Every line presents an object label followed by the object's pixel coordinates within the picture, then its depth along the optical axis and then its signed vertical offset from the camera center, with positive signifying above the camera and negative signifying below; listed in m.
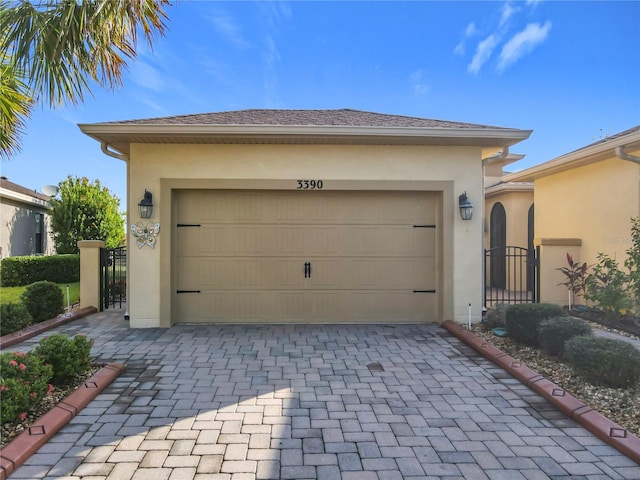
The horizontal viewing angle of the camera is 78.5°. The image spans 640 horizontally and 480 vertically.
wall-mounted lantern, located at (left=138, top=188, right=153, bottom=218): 6.50 +0.62
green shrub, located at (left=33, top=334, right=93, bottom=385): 3.92 -1.13
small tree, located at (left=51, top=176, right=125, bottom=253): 13.36 +1.01
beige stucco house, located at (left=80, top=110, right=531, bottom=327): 6.64 +0.29
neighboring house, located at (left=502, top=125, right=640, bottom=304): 7.20 +0.80
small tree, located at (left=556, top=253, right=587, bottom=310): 7.77 -0.71
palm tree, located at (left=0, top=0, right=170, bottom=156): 4.22 +2.28
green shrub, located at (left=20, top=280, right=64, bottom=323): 6.85 -1.00
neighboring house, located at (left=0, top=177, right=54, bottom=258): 13.96 +0.90
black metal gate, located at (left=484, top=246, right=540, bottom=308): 10.06 -0.91
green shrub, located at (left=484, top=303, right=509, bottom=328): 6.20 -1.21
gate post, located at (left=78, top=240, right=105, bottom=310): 7.82 -0.60
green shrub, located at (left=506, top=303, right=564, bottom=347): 5.30 -1.06
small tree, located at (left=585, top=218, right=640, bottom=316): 6.32 -0.75
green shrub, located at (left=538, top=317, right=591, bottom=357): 4.73 -1.10
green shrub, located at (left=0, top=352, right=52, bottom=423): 3.04 -1.16
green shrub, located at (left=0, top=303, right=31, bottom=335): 5.95 -1.14
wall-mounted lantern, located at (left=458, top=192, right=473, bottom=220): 6.70 +0.60
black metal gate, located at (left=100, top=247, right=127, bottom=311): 7.99 -0.68
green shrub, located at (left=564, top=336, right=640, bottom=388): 3.83 -1.20
